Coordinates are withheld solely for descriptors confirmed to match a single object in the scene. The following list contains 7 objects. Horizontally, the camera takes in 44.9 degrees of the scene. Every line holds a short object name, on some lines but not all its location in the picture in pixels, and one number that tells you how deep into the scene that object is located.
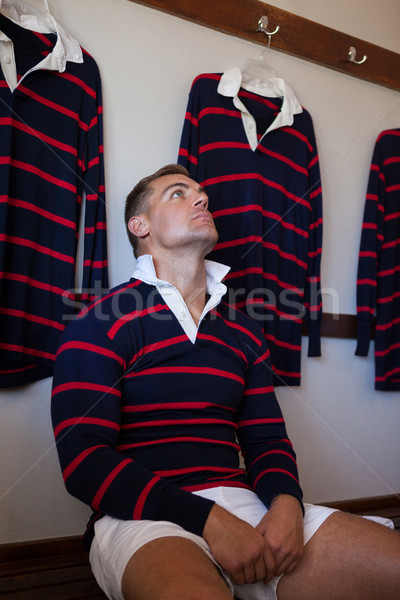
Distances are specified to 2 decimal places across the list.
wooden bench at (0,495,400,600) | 1.22
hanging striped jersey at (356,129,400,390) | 2.22
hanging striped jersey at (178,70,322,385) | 1.87
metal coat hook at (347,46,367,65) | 2.26
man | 0.93
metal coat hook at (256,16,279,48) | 2.05
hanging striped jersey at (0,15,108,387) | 1.50
